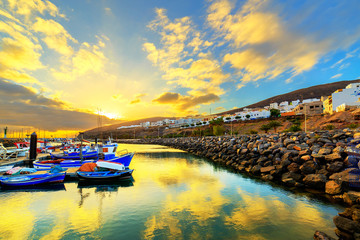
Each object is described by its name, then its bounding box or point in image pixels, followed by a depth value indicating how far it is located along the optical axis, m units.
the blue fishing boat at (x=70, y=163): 25.02
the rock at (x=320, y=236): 8.09
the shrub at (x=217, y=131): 82.85
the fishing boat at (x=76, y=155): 35.69
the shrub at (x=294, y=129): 43.90
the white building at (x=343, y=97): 69.94
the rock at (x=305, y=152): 18.65
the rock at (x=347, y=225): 7.76
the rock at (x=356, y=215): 7.87
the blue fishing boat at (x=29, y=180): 17.73
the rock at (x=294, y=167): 18.38
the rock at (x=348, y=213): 8.29
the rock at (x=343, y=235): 7.99
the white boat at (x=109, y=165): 20.62
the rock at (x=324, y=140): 20.20
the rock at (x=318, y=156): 16.75
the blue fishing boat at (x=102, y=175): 19.80
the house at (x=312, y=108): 92.50
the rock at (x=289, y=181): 17.32
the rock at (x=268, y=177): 19.73
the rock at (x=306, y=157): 17.54
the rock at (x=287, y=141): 23.53
